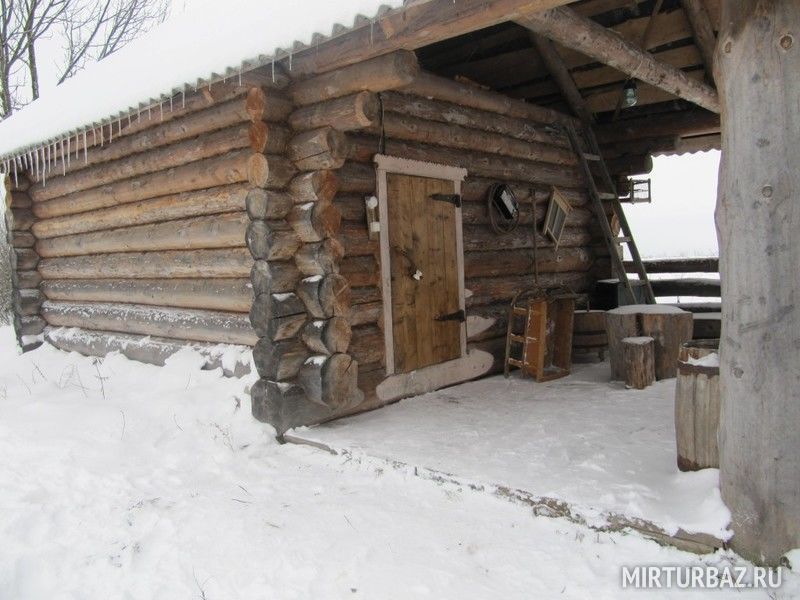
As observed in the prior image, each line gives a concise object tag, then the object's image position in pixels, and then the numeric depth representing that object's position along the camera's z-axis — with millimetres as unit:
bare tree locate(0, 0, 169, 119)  18062
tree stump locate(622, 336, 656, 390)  5793
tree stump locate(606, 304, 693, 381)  5945
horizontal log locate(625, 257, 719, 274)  8898
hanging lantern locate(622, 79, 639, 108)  6844
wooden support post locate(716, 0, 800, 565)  2666
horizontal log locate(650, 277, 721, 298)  8438
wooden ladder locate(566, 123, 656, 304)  7711
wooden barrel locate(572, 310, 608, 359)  7195
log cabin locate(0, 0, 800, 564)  2863
